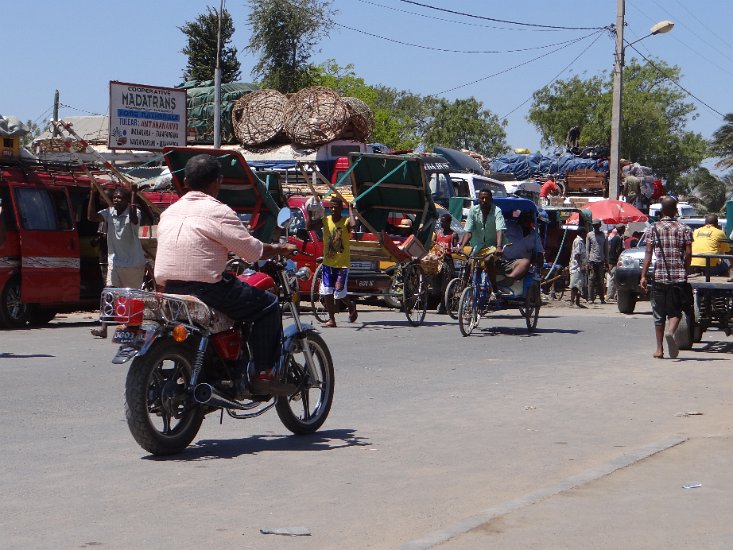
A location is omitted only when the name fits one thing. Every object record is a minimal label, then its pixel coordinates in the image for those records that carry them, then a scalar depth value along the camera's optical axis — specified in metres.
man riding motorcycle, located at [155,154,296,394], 7.61
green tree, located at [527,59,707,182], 78.25
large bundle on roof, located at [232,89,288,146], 37.62
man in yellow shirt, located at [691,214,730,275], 19.08
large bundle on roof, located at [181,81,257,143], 42.62
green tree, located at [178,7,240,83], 62.67
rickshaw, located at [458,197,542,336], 17.02
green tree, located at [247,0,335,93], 53.50
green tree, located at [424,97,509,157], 84.88
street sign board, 34.28
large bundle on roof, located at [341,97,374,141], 36.50
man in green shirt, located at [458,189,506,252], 17.20
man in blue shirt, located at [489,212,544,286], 17.61
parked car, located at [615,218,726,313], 23.25
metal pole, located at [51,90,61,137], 52.03
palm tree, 90.06
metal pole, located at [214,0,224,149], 36.50
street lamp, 33.69
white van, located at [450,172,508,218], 31.42
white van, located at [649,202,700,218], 41.65
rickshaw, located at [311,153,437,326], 19.28
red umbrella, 32.38
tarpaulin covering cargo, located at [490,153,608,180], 47.41
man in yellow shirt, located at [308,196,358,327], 18.16
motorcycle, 7.25
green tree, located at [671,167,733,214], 99.62
